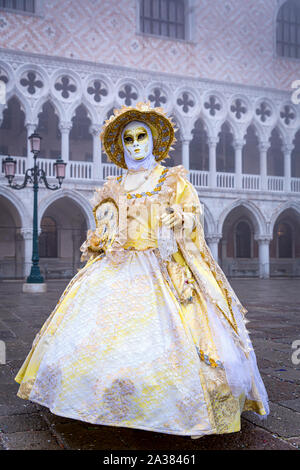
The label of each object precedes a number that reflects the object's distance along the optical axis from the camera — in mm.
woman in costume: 1823
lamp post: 10198
